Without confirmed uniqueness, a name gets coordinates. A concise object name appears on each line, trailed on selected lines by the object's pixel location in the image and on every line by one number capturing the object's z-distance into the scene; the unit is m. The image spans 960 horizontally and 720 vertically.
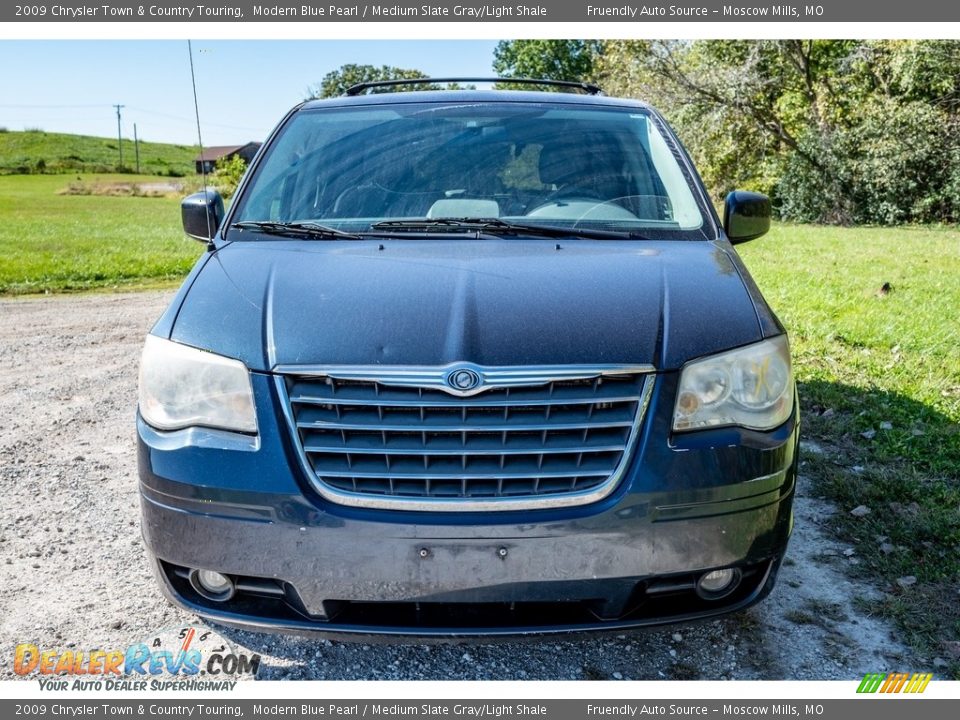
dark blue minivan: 2.28
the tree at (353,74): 60.47
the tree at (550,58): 58.97
